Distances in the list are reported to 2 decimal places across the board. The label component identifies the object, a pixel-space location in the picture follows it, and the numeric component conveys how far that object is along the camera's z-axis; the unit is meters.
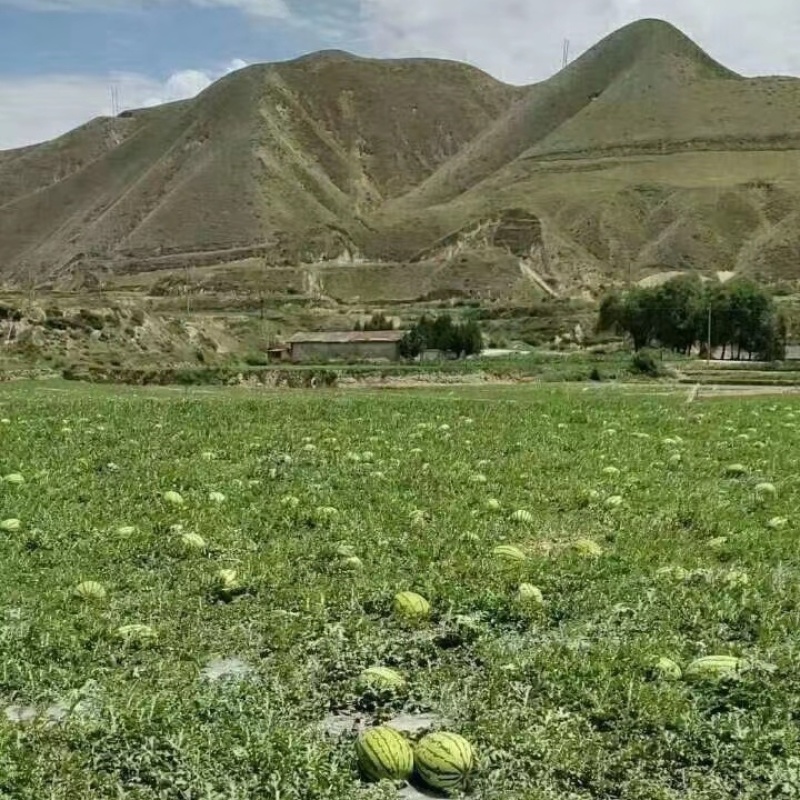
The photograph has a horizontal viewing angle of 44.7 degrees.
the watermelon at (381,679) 6.02
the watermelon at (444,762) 4.99
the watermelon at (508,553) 8.80
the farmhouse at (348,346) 108.44
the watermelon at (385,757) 5.04
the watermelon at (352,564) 8.54
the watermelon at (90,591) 7.66
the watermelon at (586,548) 9.05
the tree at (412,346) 108.62
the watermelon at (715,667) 6.04
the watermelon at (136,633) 6.72
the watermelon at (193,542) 9.09
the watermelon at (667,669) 6.11
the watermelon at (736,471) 13.76
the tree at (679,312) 103.06
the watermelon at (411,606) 7.30
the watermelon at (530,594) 7.50
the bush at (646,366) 68.38
